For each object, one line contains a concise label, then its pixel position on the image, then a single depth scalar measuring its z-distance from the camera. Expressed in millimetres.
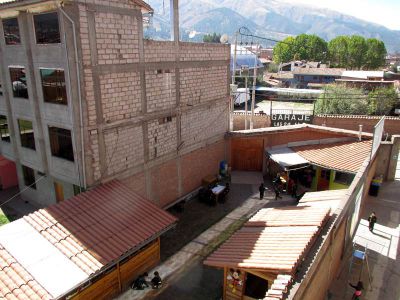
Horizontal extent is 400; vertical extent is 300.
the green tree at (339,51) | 103850
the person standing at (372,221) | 19078
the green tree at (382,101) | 44944
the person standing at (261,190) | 23191
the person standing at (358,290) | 13607
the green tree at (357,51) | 101062
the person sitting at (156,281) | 14459
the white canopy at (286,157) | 23348
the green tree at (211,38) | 174975
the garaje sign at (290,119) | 35250
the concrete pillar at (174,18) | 20281
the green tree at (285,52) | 114625
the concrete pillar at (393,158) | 25109
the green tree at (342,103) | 43312
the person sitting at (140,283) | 14469
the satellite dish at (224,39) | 29659
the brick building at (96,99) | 15359
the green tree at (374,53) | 101625
